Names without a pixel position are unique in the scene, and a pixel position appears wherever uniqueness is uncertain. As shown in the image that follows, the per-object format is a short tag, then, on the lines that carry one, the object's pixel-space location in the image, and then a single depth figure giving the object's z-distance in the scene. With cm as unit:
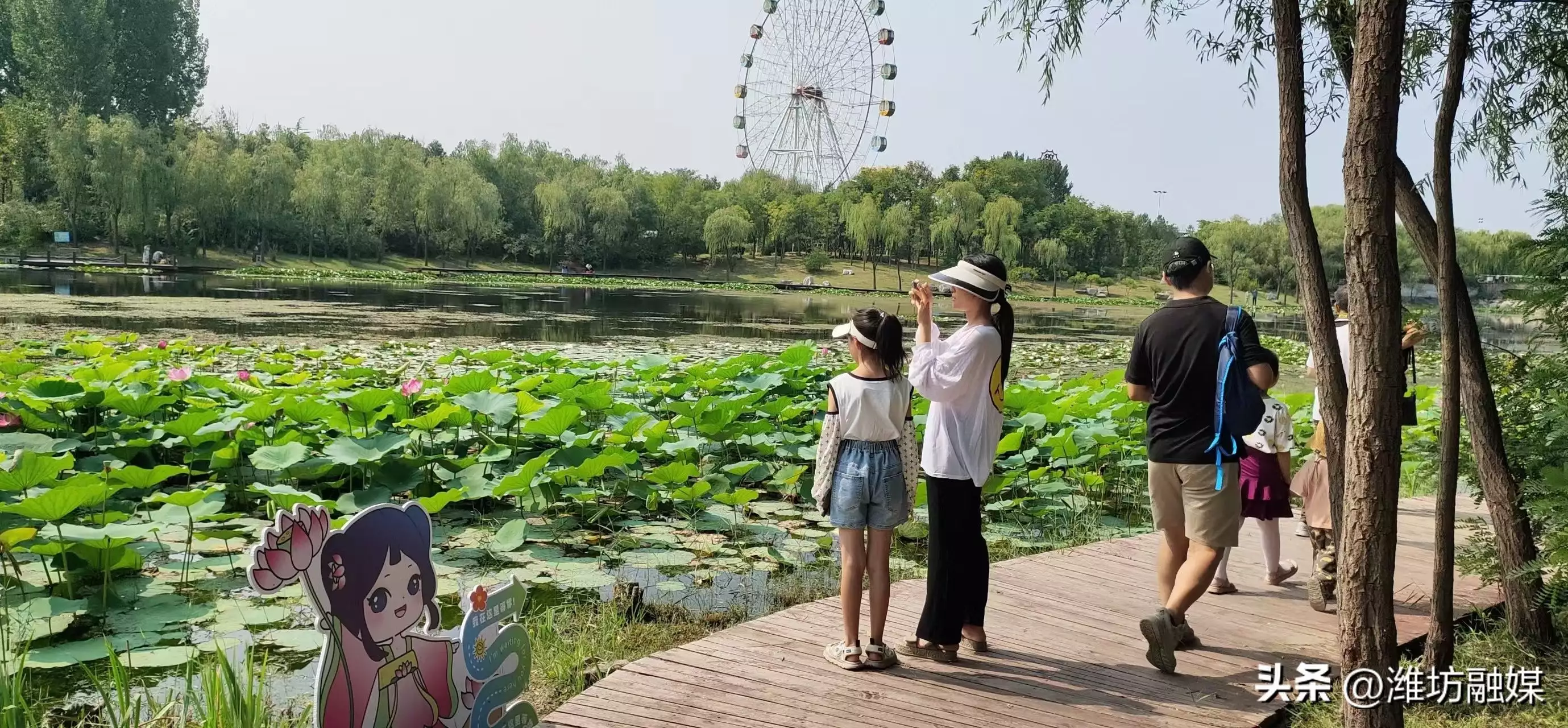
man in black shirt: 306
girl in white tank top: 294
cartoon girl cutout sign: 200
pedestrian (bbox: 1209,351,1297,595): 379
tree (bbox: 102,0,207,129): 5372
